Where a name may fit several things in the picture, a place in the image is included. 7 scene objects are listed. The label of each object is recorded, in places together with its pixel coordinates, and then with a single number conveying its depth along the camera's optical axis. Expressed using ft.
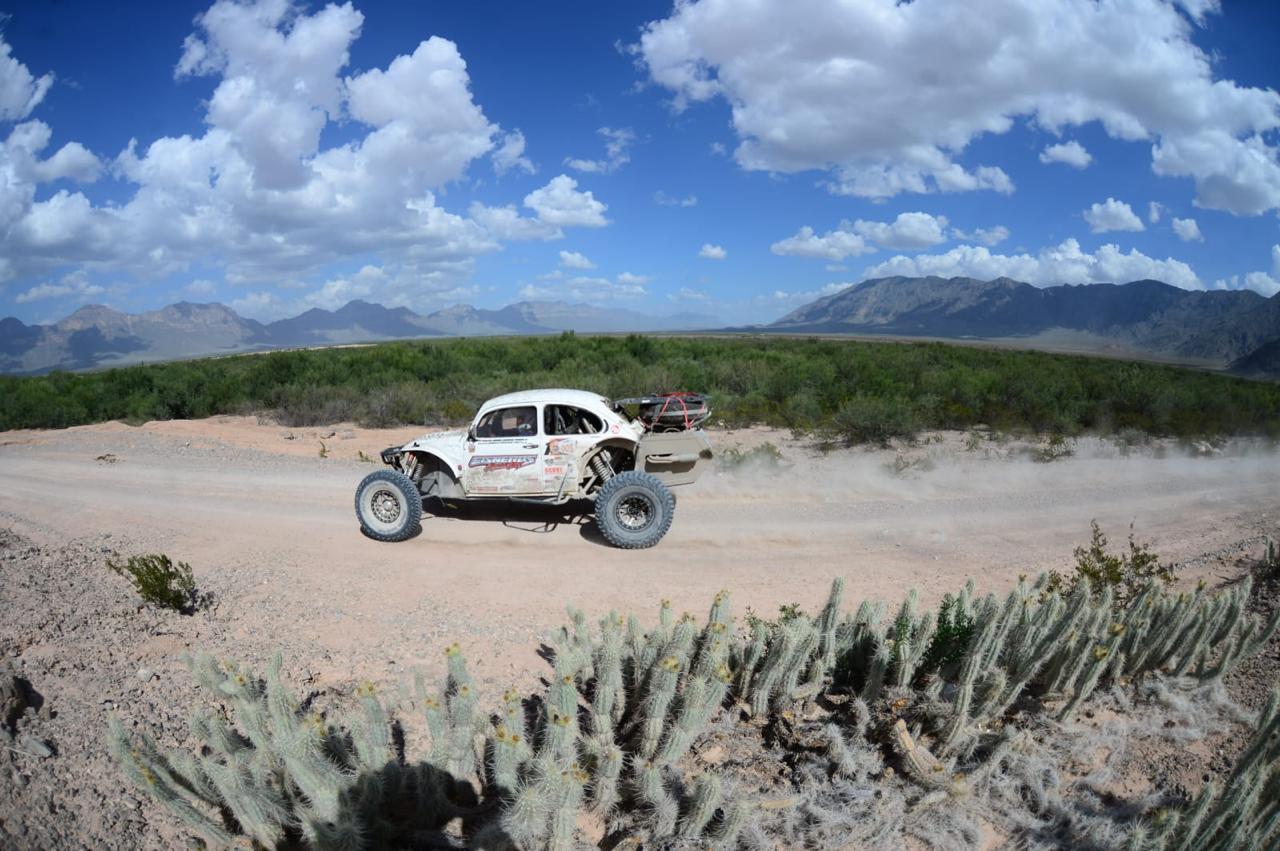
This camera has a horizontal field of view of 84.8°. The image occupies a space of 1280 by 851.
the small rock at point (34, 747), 13.39
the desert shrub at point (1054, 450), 44.50
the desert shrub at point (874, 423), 49.44
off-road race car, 29.30
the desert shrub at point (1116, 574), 22.12
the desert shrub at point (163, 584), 21.97
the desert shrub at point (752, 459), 42.14
